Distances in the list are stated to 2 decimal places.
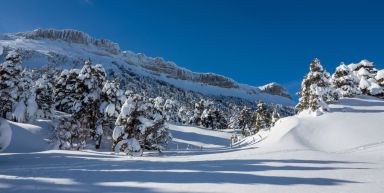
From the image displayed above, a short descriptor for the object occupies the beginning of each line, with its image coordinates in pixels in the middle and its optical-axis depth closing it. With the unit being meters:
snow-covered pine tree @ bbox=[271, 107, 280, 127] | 64.27
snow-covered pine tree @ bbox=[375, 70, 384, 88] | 50.52
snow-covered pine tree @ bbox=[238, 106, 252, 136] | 95.19
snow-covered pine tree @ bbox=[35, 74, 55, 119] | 54.41
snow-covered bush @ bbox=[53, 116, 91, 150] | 34.70
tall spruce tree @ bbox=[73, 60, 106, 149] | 40.38
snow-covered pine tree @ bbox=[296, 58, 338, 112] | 39.19
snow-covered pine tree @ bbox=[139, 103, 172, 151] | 34.25
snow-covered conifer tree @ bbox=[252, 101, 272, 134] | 71.06
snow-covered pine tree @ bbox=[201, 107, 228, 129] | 103.75
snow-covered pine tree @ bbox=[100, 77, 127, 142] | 40.09
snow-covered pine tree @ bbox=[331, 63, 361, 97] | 45.29
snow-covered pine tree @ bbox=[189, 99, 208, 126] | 108.19
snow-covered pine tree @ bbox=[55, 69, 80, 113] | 53.99
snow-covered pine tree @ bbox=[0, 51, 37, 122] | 44.62
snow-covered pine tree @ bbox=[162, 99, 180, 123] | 77.59
